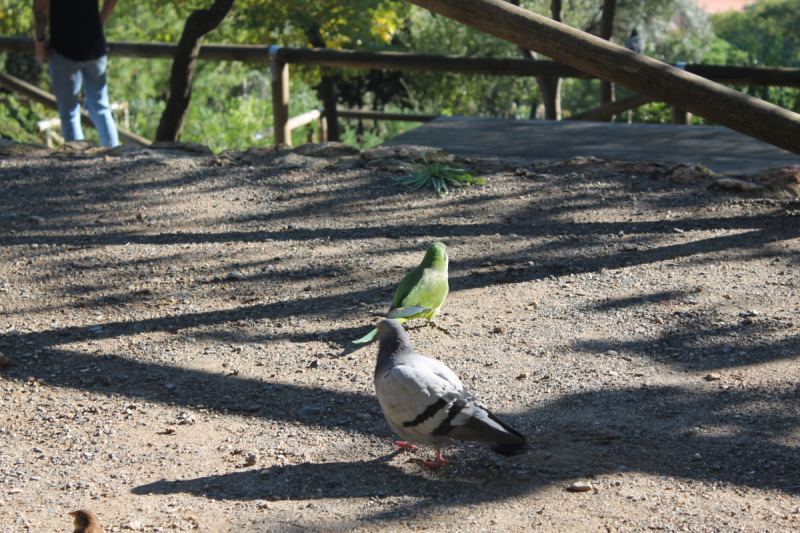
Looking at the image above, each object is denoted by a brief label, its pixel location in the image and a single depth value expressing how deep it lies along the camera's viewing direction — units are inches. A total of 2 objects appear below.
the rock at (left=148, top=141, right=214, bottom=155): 217.3
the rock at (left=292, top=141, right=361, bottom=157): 212.1
